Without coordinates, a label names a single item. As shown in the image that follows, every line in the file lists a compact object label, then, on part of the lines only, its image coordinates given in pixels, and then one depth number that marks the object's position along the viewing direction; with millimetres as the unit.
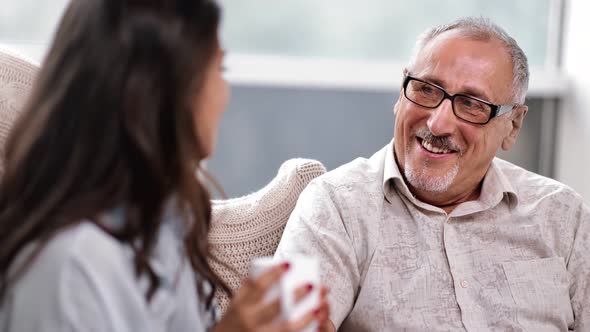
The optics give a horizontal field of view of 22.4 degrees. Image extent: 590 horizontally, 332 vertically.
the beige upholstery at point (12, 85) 1628
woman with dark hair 1391
